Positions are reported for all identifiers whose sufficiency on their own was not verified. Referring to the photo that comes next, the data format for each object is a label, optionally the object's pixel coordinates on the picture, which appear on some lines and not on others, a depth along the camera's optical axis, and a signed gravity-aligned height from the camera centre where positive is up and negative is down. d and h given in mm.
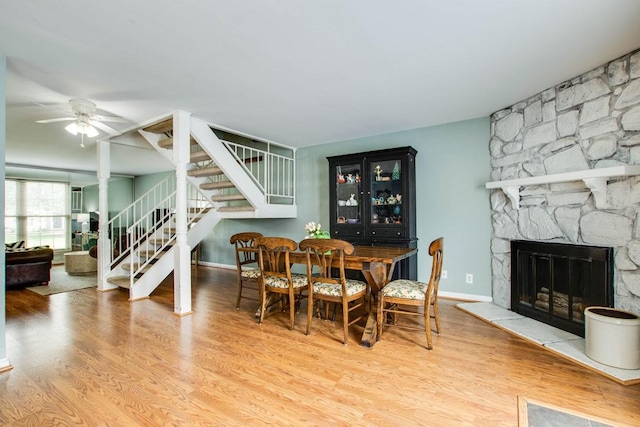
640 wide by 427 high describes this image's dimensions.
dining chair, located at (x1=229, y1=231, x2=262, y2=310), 3446 -639
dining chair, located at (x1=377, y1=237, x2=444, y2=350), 2486 -673
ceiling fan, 3191 +1142
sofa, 4617 -782
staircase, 4047 +373
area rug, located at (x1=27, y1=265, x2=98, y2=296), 4551 -1109
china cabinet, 3939 +213
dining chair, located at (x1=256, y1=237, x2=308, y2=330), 2904 -579
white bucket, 2107 -897
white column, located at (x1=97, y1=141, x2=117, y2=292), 4590 -71
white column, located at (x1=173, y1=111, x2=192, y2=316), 3447 -2
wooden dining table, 2603 -460
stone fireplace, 2387 +401
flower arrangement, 3180 -181
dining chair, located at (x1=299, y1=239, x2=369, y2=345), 2594 -578
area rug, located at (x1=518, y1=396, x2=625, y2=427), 1602 -1114
